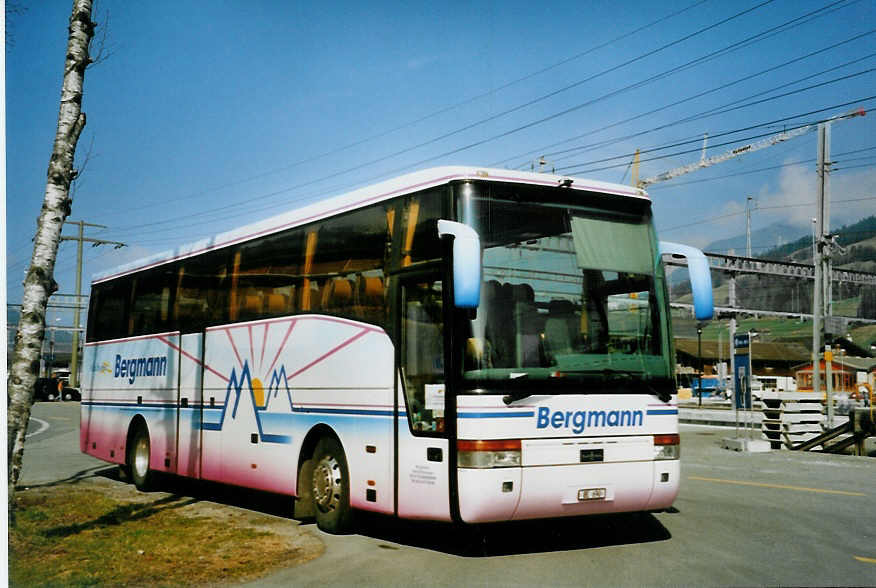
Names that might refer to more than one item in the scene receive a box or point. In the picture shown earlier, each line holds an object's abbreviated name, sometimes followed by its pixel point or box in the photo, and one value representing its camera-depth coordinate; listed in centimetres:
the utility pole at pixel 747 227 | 10162
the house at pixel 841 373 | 6500
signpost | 2069
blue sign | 2080
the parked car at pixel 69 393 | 7131
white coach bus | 791
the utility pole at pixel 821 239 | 3029
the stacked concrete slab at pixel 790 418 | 2130
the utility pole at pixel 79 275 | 6433
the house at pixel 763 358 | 9269
